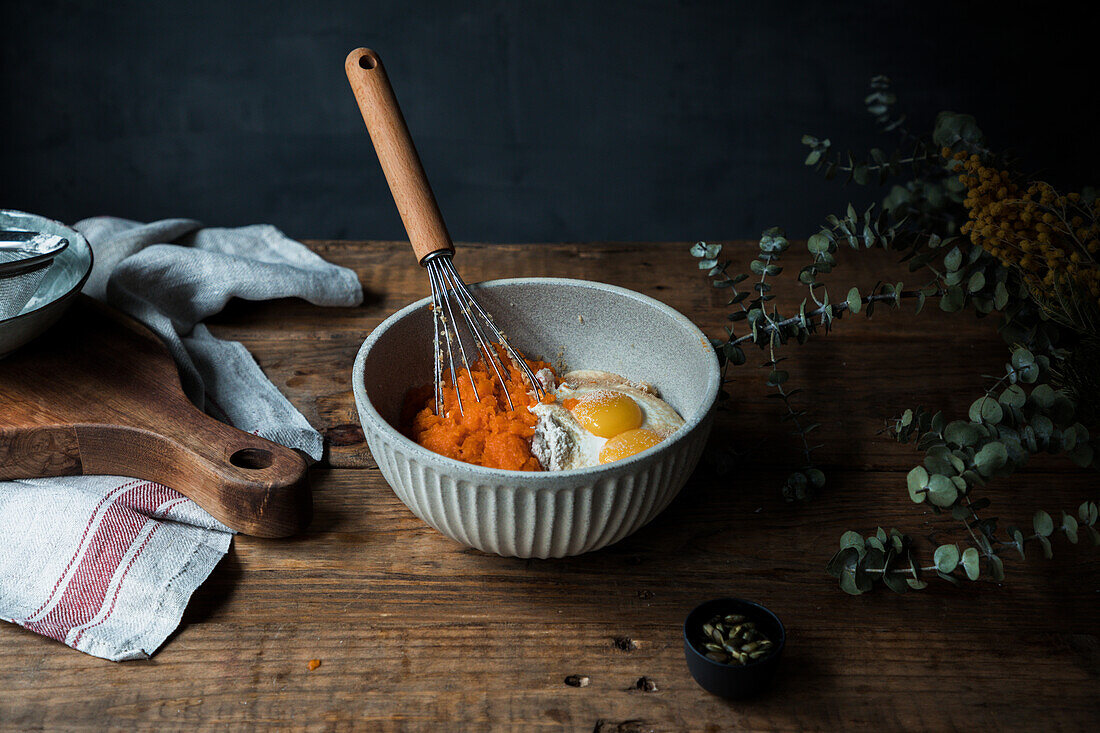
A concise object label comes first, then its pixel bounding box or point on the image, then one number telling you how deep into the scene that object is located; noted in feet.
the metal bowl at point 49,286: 3.69
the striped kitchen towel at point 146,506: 3.05
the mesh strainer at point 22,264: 3.63
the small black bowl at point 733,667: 2.73
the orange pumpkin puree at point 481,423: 3.25
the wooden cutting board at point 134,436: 3.34
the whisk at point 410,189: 3.60
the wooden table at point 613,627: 2.78
